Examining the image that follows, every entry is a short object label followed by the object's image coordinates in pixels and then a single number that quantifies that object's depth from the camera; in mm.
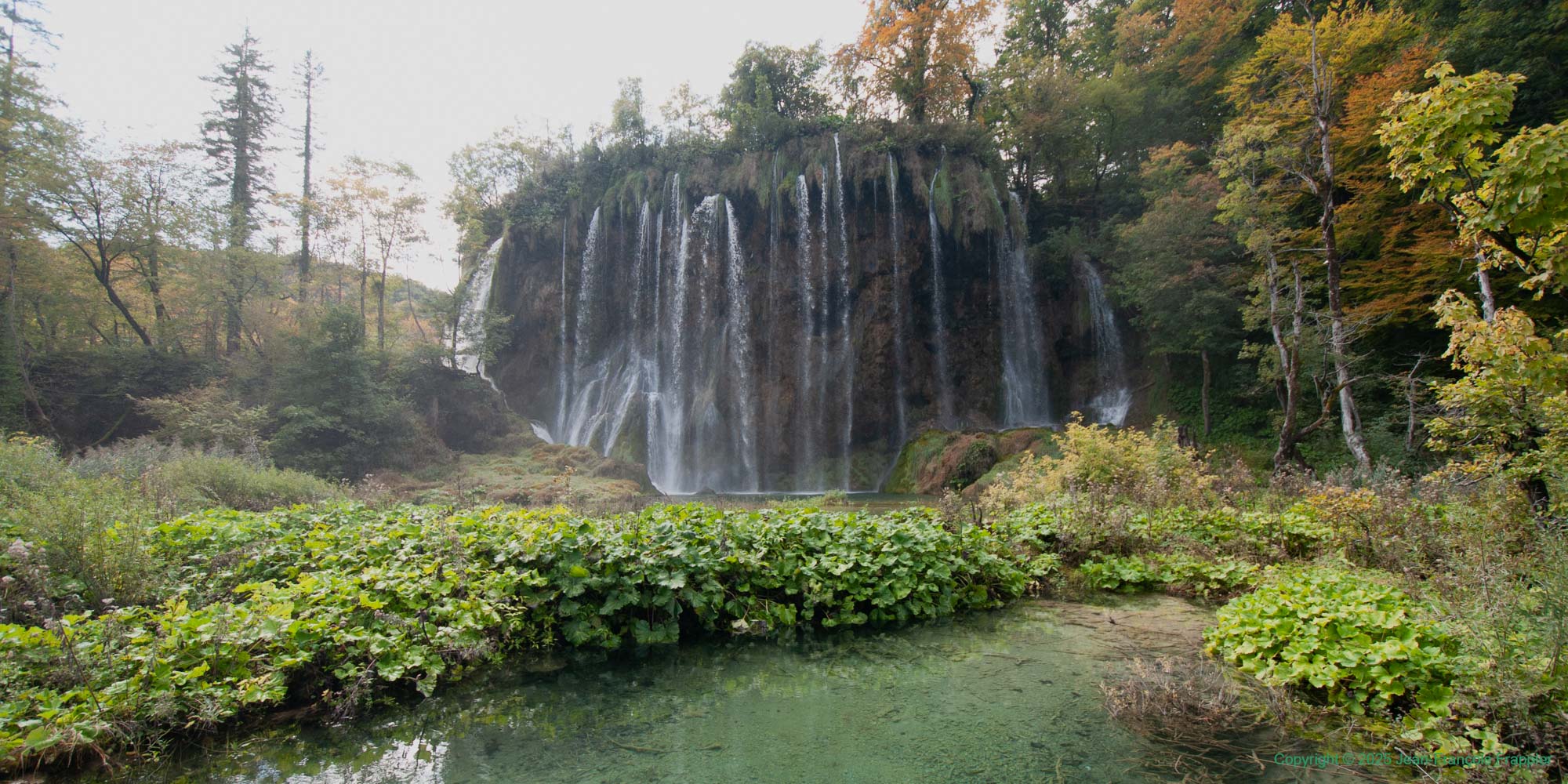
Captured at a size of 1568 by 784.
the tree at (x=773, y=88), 25844
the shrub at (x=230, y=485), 8422
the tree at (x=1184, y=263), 17047
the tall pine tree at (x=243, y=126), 25750
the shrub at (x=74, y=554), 3717
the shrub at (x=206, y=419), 16109
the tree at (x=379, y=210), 24344
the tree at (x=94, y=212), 18281
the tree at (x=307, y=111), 24984
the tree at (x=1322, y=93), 10766
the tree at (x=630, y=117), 28625
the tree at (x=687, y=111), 29203
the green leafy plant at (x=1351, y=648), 2850
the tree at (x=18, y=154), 16656
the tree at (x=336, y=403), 18062
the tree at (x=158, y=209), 20047
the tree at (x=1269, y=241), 11406
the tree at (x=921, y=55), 24391
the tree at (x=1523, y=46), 12547
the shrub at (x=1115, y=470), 7832
